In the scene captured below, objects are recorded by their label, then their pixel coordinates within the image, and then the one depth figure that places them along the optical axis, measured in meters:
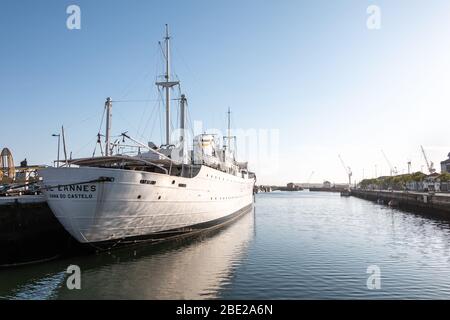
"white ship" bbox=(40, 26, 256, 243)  22.06
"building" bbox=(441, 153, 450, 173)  128.41
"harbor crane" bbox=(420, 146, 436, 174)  120.75
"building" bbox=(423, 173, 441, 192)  76.50
